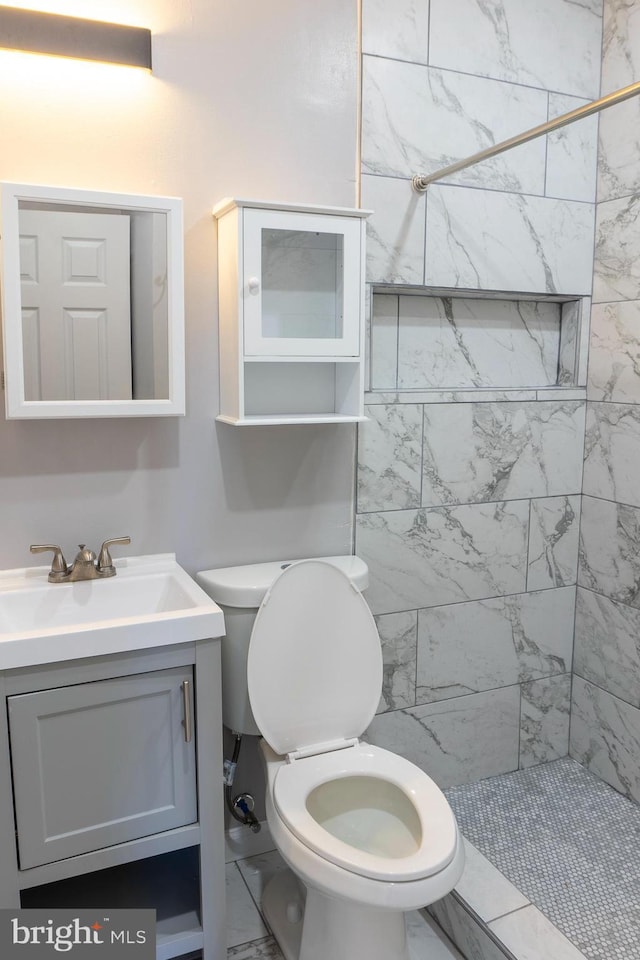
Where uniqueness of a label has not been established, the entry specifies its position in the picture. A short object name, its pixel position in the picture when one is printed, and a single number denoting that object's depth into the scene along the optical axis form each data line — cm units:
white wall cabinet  185
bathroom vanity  151
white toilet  162
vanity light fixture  168
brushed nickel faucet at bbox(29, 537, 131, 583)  182
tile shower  220
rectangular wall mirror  171
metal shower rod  152
